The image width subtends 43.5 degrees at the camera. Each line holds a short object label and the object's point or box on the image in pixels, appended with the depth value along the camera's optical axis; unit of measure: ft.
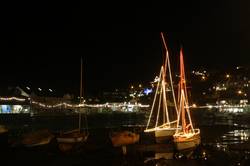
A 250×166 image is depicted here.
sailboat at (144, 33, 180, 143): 87.94
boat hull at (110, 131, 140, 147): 89.55
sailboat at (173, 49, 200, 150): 82.34
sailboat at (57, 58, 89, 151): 91.81
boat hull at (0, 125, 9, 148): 107.57
